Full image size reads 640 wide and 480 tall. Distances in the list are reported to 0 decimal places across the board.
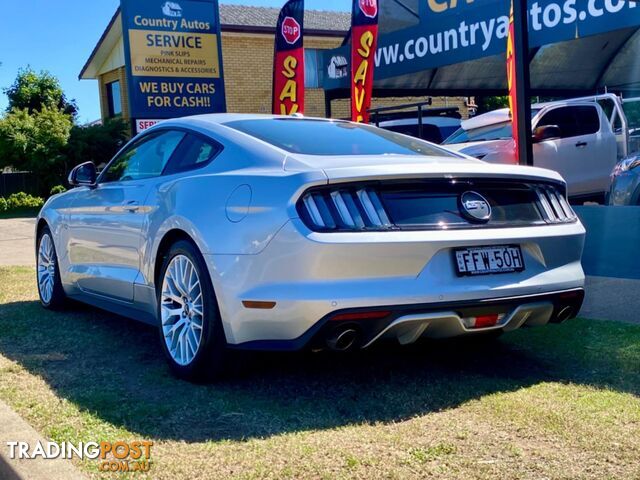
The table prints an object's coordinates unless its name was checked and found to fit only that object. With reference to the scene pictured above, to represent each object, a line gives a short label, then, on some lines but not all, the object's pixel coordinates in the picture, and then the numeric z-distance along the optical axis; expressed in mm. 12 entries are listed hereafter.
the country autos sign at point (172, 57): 12305
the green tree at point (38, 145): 23969
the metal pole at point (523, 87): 7320
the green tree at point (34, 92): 36156
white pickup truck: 11039
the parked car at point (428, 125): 17125
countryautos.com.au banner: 9734
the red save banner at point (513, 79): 7614
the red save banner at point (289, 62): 12617
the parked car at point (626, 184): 7664
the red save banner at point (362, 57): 11961
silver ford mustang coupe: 3721
